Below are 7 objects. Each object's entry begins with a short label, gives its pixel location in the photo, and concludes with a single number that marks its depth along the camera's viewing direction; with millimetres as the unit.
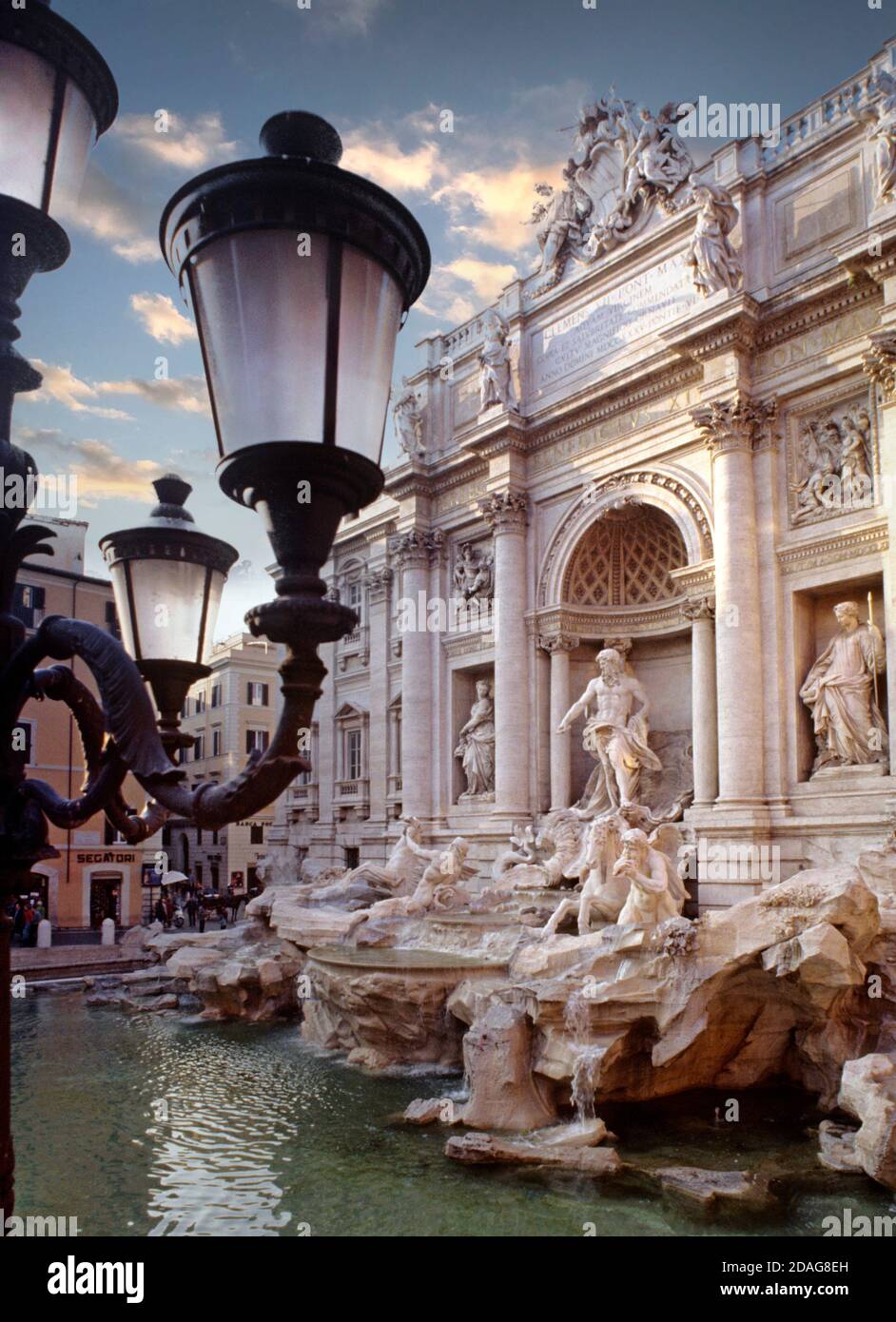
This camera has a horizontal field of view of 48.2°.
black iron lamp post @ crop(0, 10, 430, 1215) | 2434
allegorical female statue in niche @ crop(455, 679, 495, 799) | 22531
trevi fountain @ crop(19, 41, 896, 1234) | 10445
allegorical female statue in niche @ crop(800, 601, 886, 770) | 15398
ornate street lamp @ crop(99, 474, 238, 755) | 3938
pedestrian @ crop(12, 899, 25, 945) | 24764
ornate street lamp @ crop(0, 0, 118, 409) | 2758
